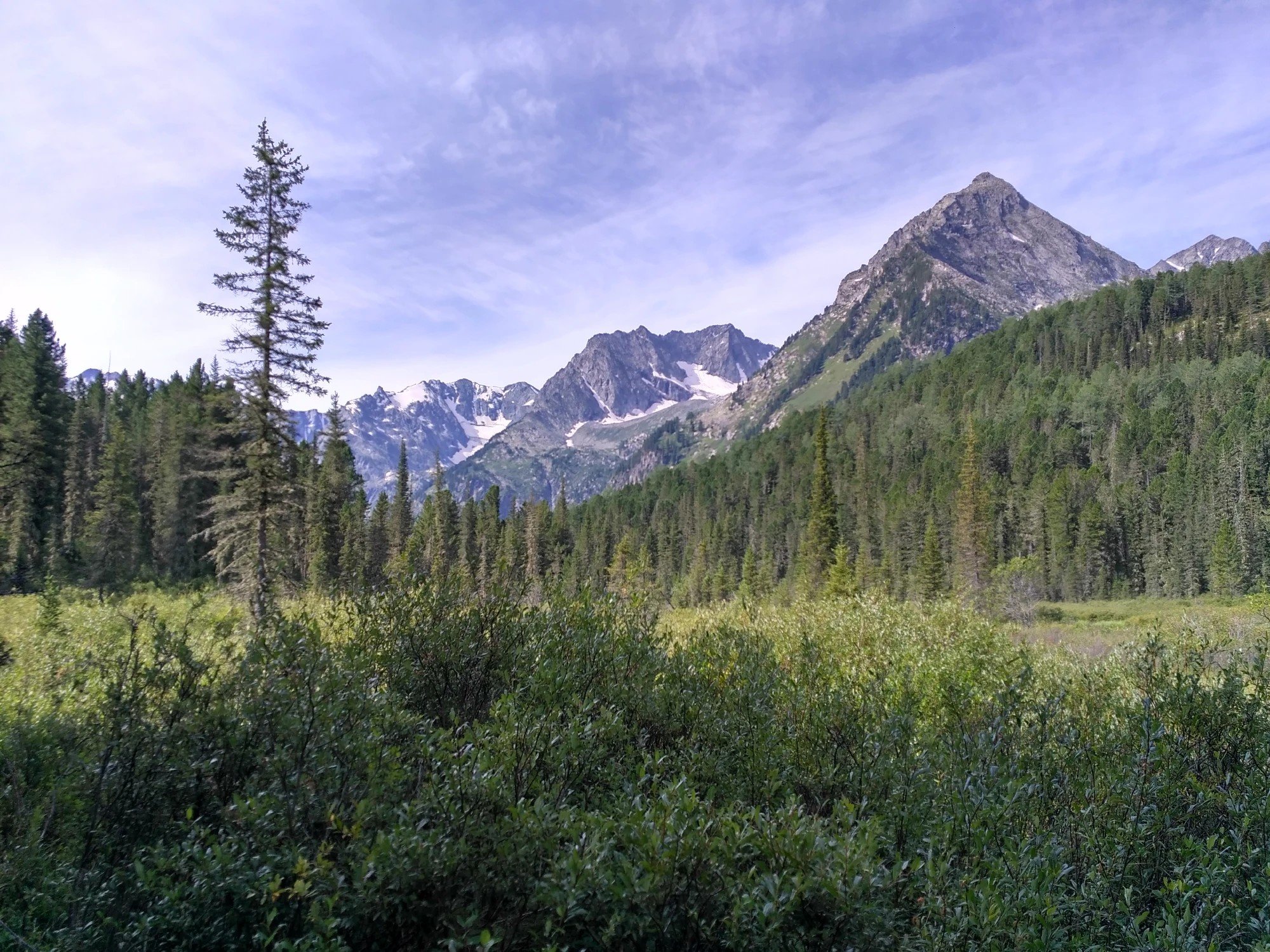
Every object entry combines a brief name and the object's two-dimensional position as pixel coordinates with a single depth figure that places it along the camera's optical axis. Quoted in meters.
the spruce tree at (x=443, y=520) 84.86
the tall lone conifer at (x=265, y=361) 22.11
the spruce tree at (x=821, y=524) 58.84
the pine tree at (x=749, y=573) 82.90
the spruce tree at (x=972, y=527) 77.69
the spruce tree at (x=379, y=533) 78.00
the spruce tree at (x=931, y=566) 75.94
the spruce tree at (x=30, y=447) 41.34
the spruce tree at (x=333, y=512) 59.06
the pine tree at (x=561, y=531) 106.06
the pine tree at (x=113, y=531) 44.53
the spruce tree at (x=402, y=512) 88.19
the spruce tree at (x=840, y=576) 47.94
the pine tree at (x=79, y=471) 55.59
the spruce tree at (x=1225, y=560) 83.38
